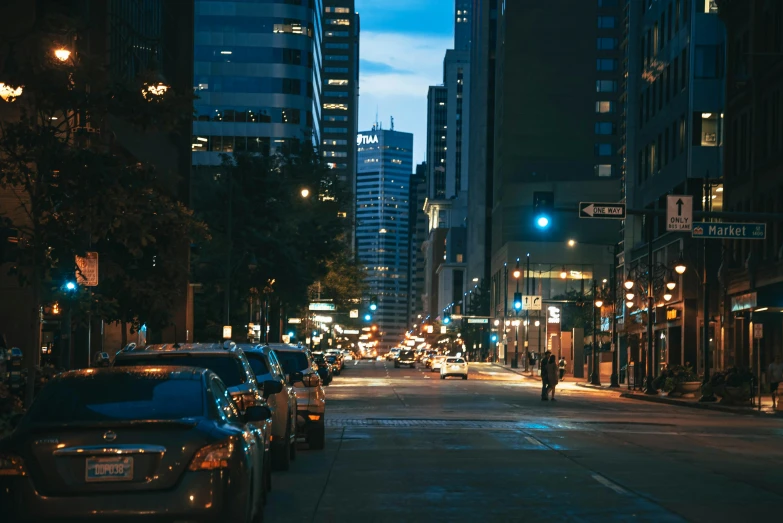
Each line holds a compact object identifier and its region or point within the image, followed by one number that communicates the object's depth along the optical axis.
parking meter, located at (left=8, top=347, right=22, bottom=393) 19.39
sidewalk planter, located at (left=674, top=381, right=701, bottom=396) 49.97
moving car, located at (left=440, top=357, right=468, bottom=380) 74.62
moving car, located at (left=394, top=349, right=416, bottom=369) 116.00
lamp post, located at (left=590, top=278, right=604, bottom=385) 69.43
